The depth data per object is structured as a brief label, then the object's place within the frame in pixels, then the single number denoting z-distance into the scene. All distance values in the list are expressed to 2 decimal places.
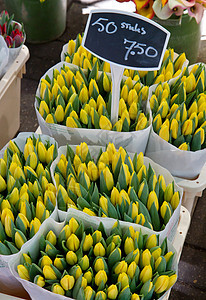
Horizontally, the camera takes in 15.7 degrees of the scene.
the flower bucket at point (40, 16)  3.26
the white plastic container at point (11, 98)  2.43
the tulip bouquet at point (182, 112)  1.95
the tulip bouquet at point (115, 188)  1.78
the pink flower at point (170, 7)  2.41
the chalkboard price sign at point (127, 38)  1.83
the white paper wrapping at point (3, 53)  2.36
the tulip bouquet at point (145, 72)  2.11
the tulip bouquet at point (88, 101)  1.96
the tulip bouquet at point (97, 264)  1.66
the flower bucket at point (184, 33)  2.78
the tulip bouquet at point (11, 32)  2.47
